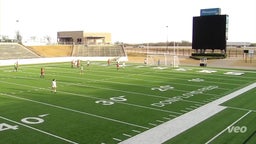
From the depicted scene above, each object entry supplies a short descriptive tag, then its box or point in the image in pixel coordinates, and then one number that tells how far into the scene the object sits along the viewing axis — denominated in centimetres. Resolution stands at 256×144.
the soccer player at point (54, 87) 2033
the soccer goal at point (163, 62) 4357
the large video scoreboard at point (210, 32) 5134
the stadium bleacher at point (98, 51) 5956
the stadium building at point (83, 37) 8538
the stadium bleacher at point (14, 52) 4959
